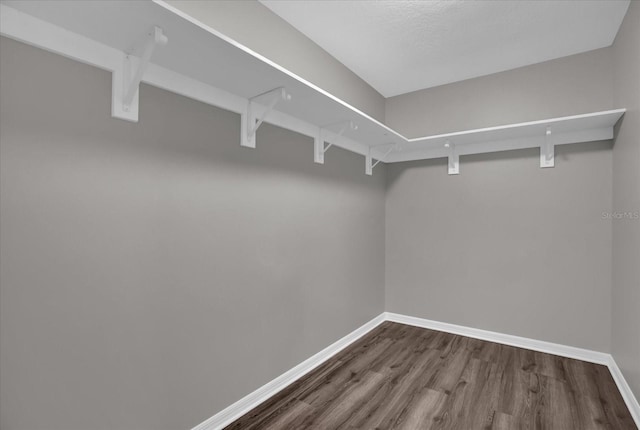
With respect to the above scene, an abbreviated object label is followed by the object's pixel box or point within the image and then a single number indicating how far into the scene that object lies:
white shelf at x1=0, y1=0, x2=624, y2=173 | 1.00
